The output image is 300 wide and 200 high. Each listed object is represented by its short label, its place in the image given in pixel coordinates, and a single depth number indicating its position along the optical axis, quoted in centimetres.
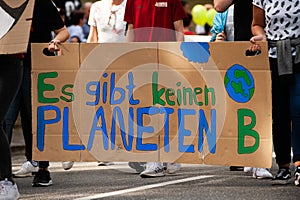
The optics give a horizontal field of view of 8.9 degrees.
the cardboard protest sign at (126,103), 1457
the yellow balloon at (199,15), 3637
